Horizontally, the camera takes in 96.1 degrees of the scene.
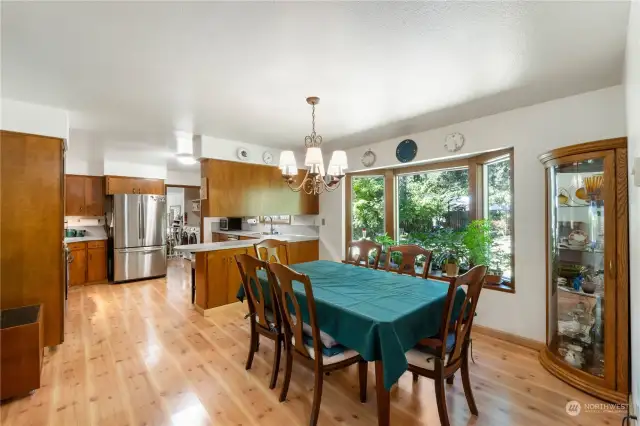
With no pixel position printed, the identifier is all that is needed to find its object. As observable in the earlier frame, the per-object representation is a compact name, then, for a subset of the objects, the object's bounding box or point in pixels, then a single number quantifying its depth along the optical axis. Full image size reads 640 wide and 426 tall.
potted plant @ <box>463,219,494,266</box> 2.93
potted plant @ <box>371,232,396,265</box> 3.89
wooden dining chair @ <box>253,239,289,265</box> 3.16
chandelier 2.44
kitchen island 3.69
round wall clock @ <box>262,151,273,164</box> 4.52
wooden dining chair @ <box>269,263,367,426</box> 1.76
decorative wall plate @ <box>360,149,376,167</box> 4.20
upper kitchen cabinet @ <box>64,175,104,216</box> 5.14
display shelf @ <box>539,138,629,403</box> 2.00
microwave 7.08
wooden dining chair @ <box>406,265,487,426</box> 1.64
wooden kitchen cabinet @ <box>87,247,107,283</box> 5.19
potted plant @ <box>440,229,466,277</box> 3.07
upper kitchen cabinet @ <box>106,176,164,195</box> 5.33
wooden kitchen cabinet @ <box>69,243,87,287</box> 5.04
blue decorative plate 3.69
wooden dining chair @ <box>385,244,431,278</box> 2.81
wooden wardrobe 2.51
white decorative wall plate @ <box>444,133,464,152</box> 3.24
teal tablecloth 1.55
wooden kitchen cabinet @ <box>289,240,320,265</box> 4.70
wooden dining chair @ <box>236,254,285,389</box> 2.17
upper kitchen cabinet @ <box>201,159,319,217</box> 3.94
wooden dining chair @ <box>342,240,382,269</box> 3.09
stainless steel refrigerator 5.21
